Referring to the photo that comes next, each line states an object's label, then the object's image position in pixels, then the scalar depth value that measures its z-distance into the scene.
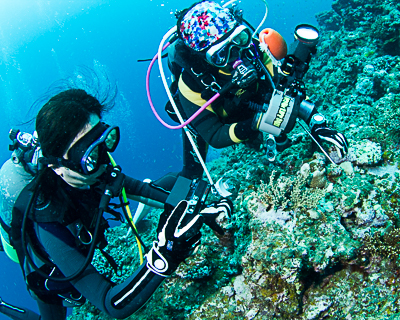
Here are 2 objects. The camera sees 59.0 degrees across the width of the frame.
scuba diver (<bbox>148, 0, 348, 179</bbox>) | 1.08
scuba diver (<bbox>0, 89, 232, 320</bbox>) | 0.85
